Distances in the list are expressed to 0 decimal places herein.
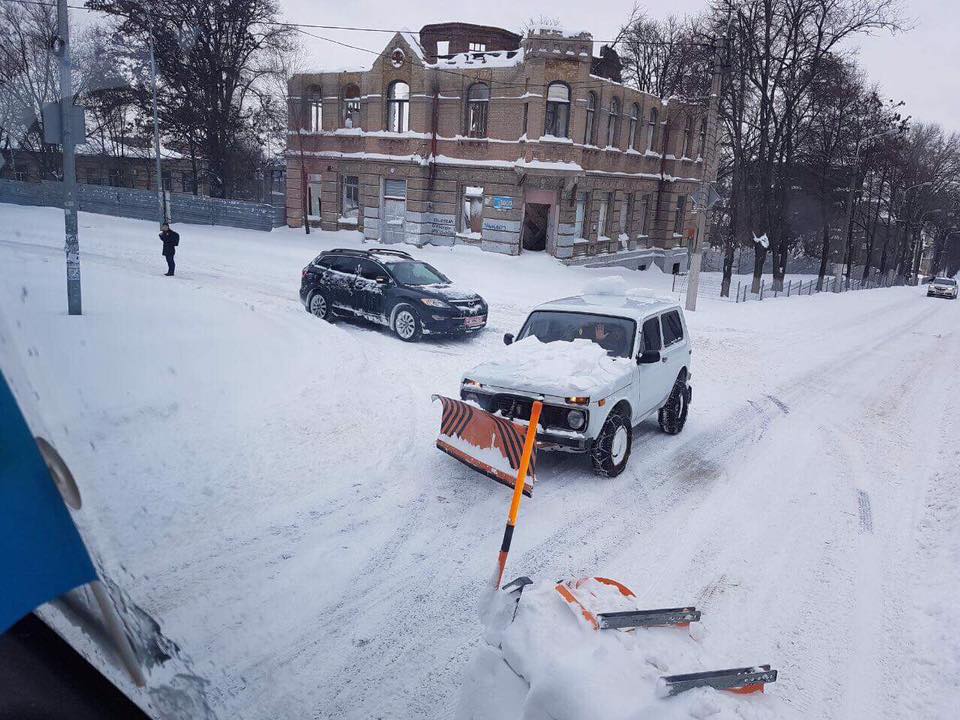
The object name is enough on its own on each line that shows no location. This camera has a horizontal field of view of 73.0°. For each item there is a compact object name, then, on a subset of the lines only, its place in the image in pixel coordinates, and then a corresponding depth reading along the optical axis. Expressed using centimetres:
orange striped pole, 426
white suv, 710
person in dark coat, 1734
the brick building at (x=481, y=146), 2733
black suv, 1358
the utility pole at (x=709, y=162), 2042
